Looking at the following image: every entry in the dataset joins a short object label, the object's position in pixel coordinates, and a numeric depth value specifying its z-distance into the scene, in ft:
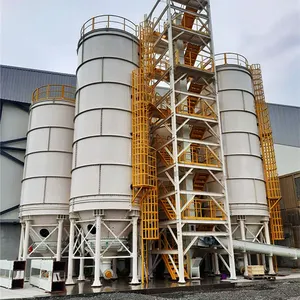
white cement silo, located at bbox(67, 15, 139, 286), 54.80
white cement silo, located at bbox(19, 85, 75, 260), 63.67
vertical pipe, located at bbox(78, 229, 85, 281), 59.62
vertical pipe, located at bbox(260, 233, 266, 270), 69.41
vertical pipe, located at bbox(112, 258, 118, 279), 65.13
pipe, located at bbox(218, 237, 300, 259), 60.13
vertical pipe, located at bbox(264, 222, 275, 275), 65.00
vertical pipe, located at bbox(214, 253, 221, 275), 68.61
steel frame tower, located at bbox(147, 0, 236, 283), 57.88
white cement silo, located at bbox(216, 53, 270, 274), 67.15
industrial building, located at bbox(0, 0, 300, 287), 56.18
